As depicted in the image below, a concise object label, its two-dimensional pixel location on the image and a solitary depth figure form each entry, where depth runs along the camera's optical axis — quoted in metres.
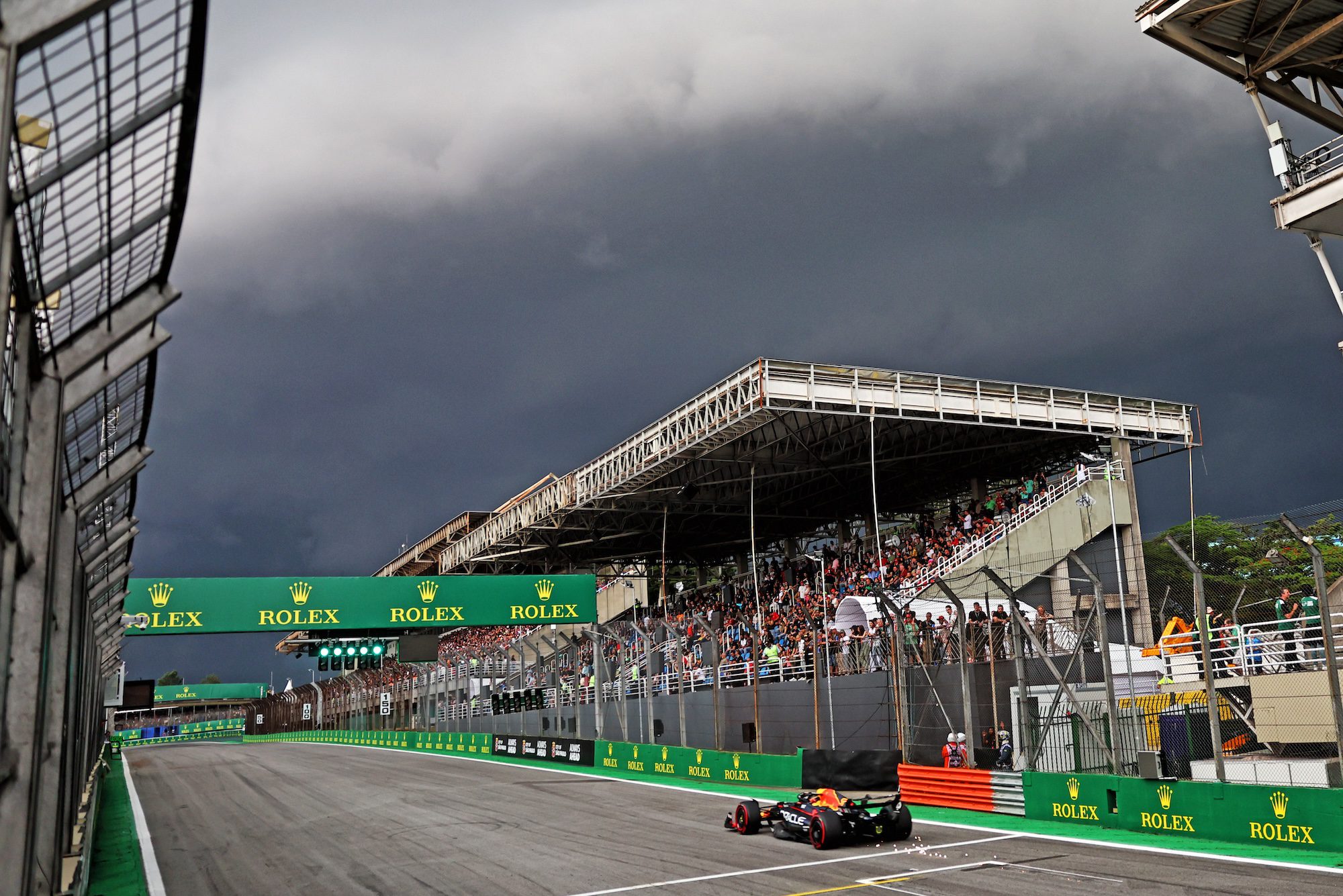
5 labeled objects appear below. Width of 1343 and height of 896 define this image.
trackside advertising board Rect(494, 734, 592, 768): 29.14
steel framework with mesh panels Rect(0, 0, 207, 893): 3.68
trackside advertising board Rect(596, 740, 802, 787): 20.55
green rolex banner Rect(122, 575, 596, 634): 31.31
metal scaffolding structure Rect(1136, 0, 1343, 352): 17.78
